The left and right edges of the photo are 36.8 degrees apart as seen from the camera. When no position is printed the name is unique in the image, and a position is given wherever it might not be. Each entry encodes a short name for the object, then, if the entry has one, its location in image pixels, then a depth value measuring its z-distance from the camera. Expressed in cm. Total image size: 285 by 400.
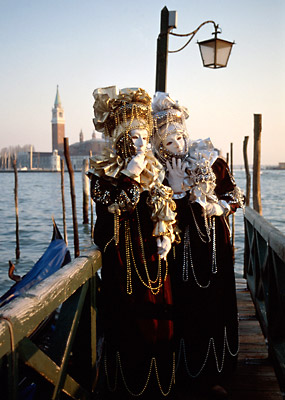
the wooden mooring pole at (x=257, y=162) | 661
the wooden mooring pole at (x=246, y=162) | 1037
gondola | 240
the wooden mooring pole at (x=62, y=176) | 1235
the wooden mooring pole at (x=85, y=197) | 1505
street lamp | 401
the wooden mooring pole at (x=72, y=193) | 980
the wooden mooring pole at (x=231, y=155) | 1387
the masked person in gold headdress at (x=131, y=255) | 197
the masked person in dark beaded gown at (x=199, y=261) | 227
